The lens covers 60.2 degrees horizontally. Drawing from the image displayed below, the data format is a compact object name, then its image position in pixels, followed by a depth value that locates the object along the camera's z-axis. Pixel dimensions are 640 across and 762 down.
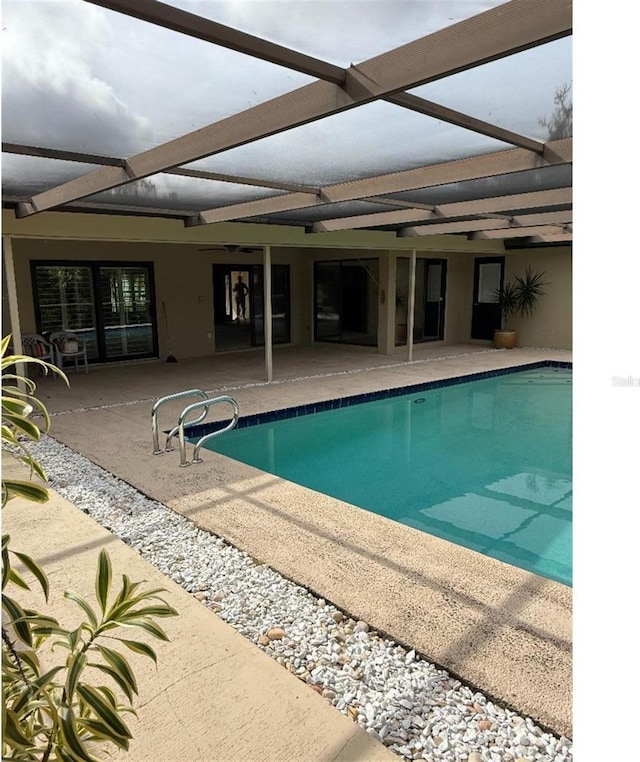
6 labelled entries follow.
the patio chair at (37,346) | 9.68
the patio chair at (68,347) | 10.05
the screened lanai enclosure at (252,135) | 2.11
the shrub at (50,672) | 1.10
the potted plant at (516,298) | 13.85
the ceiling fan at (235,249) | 11.94
